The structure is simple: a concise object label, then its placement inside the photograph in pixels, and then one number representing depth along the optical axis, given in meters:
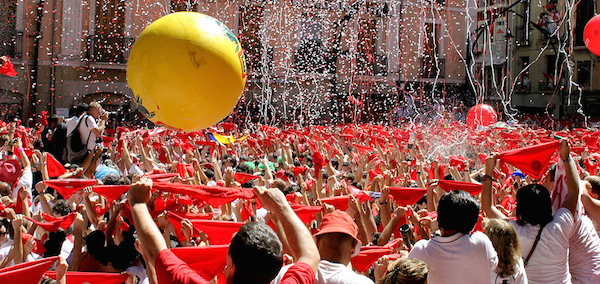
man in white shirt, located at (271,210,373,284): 2.31
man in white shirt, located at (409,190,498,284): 2.66
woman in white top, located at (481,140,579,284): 3.03
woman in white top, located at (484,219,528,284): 2.74
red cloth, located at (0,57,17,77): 11.02
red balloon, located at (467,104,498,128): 15.28
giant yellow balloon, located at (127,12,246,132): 3.35
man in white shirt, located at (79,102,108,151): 6.53
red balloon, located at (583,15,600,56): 8.16
